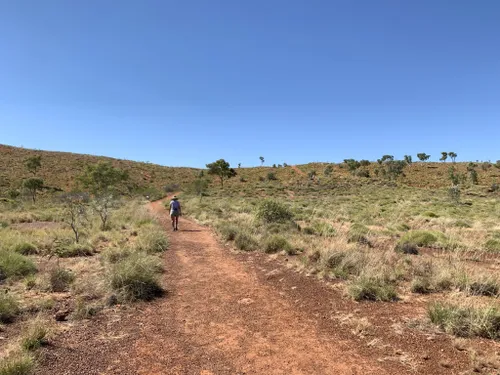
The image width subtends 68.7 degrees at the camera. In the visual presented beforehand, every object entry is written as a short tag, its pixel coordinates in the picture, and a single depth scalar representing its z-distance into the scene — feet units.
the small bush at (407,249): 38.84
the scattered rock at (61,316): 20.12
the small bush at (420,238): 45.11
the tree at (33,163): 176.55
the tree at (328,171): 229.21
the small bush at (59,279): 25.77
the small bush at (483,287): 21.85
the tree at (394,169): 208.22
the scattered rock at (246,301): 23.04
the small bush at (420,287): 23.68
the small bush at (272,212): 55.65
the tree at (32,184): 146.49
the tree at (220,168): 197.16
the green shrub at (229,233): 46.21
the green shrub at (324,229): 45.83
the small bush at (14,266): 28.77
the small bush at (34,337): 15.98
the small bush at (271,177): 224.25
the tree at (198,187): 155.43
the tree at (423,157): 273.17
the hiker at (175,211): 58.54
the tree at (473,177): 183.05
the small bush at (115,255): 33.24
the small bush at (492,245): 41.86
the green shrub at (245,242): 40.00
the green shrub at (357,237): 42.79
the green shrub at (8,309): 19.74
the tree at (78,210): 57.03
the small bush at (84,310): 20.46
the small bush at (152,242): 38.91
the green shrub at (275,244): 37.63
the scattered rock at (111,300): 22.63
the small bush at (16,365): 13.41
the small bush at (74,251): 38.22
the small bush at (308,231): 50.78
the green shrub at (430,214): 78.23
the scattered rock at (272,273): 28.96
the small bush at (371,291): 22.28
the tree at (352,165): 234.83
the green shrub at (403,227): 60.87
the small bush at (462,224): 64.32
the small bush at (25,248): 38.68
